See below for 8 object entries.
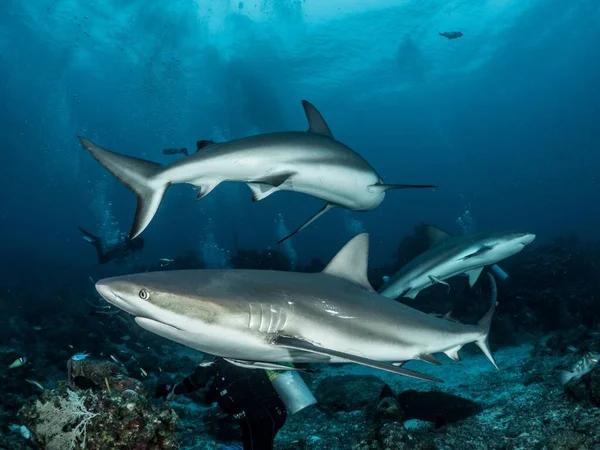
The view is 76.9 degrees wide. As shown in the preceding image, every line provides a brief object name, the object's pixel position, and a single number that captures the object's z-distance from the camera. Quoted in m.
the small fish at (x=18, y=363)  8.06
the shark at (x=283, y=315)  2.34
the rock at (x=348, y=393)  6.69
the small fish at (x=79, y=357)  4.55
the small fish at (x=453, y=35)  20.48
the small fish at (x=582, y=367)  5.05
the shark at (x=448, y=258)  7.38
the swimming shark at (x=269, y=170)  3.73
